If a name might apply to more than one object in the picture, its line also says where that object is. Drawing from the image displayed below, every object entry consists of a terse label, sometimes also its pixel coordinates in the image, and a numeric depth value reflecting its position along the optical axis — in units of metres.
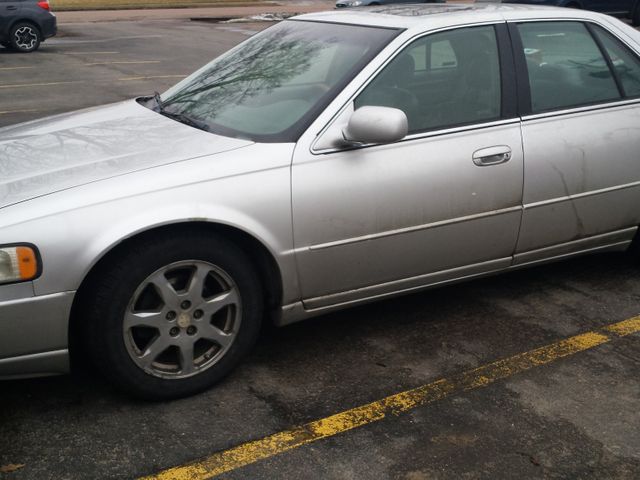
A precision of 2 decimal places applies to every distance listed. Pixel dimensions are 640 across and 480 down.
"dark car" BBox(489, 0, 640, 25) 19.58
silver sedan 3.28
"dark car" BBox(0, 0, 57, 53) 16.63
